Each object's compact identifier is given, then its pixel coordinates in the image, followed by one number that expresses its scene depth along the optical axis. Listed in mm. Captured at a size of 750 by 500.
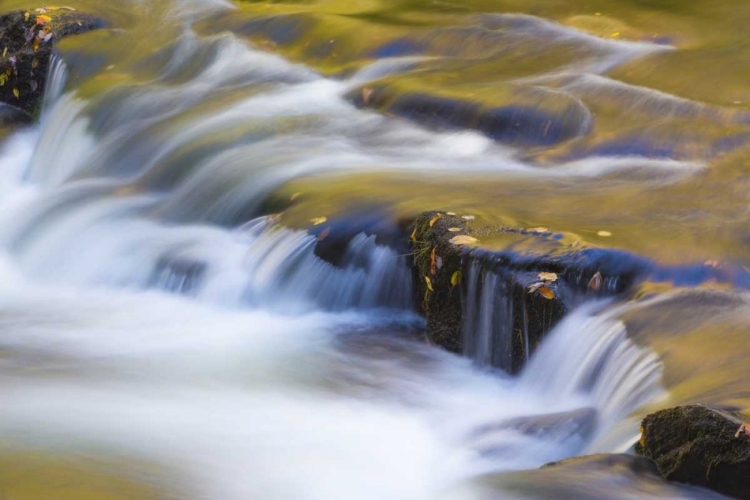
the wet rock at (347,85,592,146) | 14508
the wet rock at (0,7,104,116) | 20484
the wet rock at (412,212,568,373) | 10375
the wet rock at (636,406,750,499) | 6910
